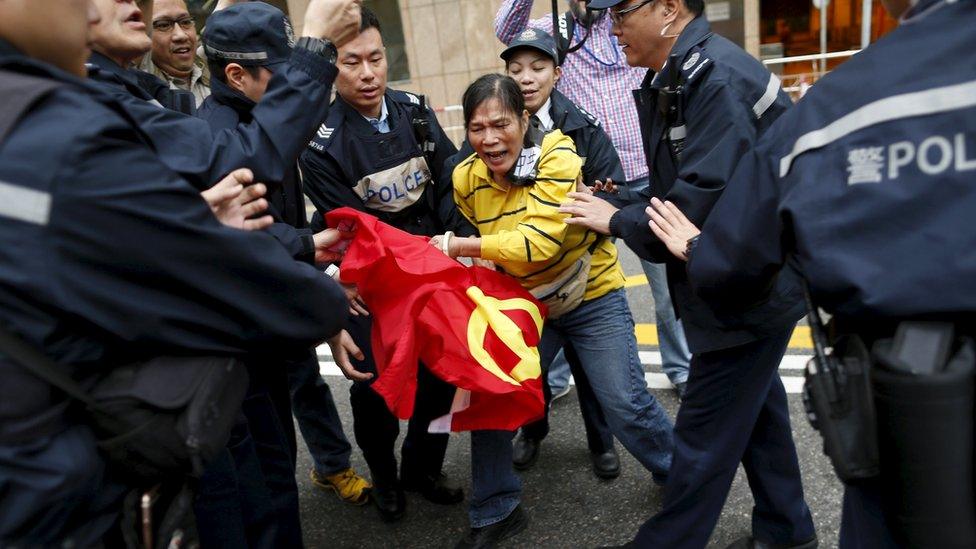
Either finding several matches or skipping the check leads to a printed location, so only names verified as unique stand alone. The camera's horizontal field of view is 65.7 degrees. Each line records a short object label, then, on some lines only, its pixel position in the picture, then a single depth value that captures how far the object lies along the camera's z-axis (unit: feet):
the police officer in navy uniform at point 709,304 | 6.96
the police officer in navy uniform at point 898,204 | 4.06
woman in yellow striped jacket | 8.68
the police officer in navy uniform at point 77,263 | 4.15
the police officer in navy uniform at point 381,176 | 9.23
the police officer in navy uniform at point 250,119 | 7.80
